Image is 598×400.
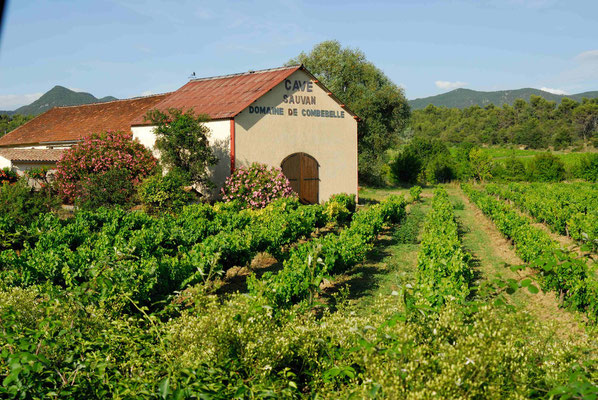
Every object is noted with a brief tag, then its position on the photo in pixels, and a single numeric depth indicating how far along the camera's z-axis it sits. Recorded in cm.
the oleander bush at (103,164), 2033
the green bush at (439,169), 4484
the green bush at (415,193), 3000
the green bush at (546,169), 4175
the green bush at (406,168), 4375
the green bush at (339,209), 1866
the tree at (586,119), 8419
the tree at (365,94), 3538
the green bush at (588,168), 4056
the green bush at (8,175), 2451
